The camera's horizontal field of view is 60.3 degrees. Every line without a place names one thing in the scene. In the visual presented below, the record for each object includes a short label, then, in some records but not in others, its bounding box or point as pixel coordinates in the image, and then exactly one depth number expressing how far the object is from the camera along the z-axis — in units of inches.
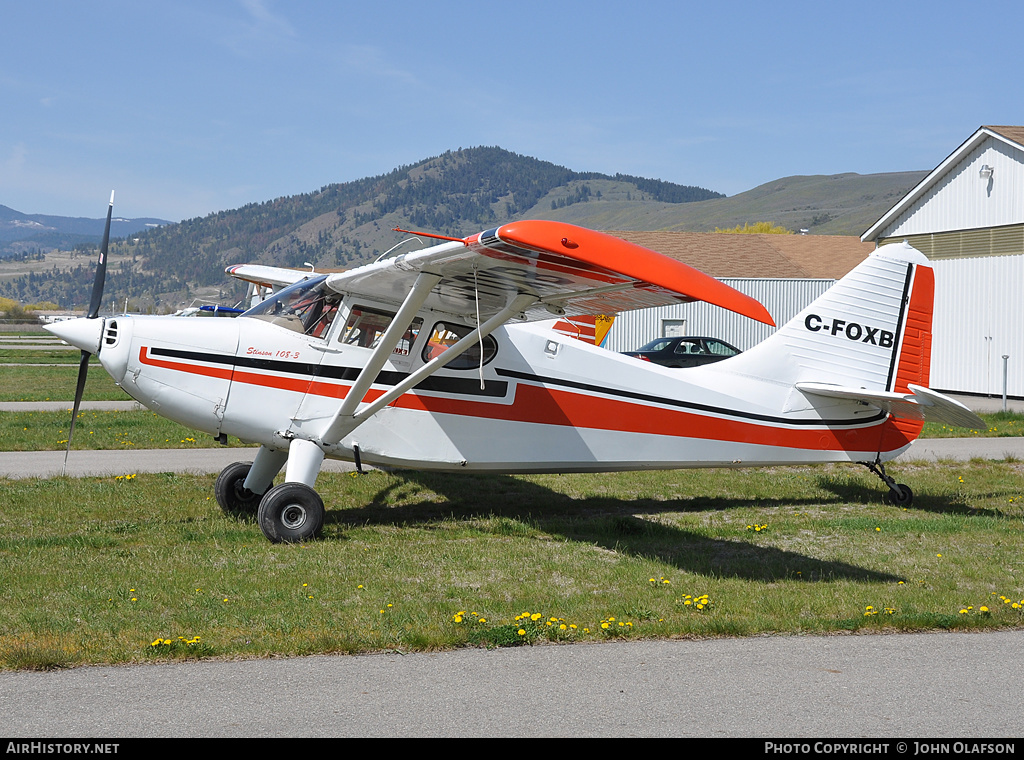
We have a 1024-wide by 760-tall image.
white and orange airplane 316.5
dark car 1111.0
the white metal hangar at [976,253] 959.6
